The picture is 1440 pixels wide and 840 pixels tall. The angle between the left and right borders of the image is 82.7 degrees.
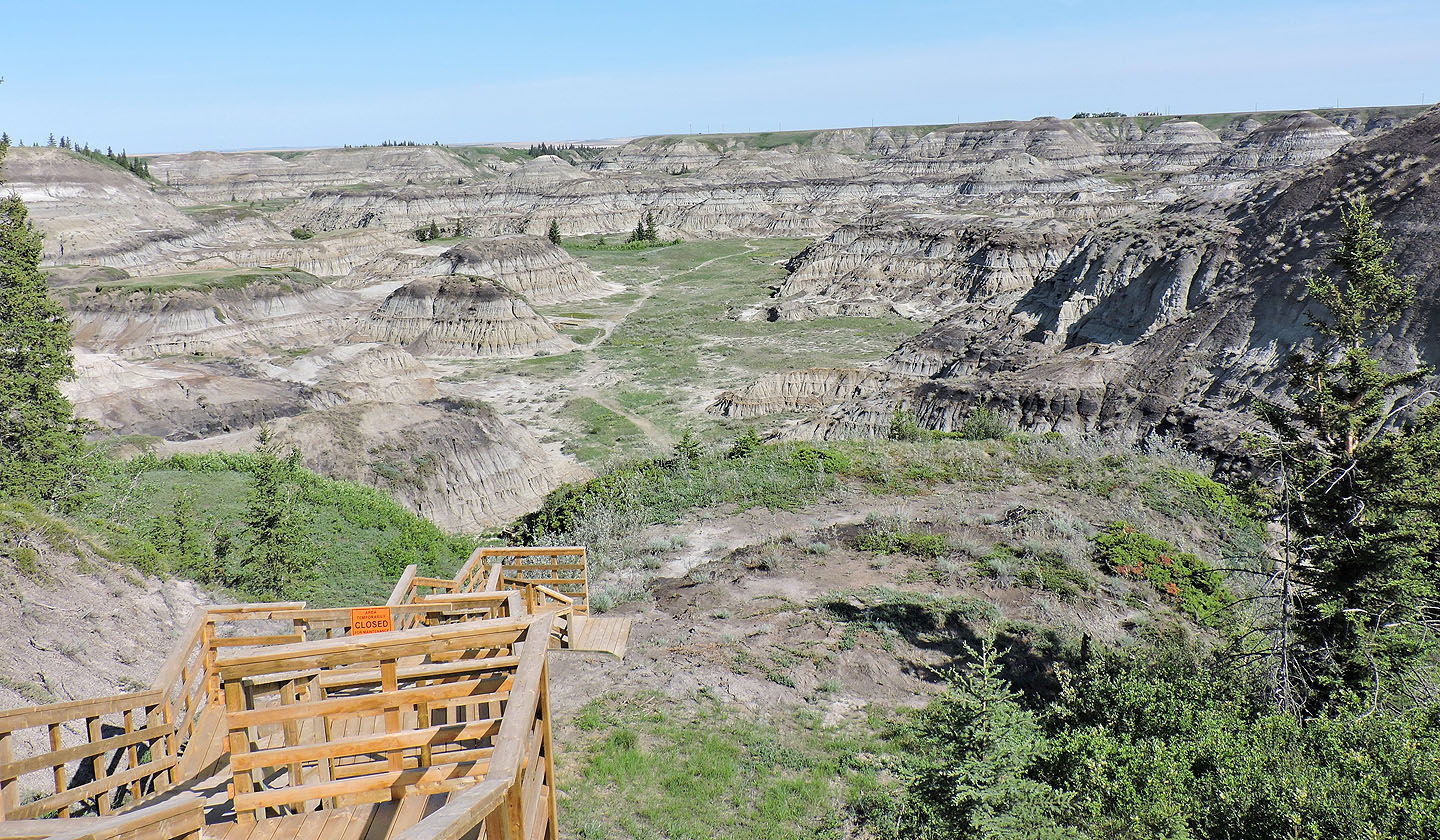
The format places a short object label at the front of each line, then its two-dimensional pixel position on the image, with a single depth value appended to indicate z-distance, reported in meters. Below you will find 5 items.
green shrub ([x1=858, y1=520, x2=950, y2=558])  19.22
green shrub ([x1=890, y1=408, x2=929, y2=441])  34.91
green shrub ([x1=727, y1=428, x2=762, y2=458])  27.83
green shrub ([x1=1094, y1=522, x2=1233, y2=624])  17.05
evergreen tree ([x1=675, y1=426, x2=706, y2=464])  27.86
